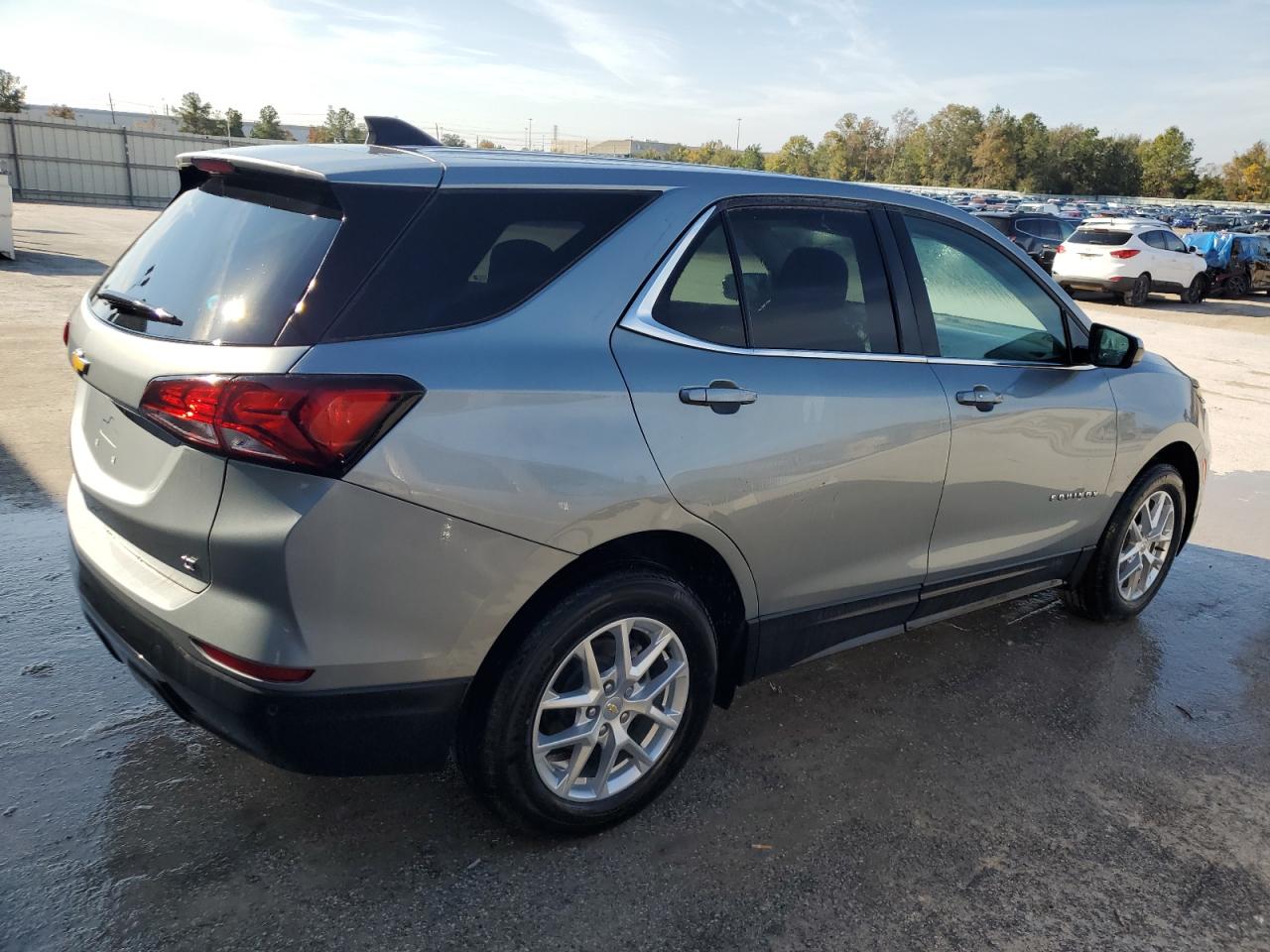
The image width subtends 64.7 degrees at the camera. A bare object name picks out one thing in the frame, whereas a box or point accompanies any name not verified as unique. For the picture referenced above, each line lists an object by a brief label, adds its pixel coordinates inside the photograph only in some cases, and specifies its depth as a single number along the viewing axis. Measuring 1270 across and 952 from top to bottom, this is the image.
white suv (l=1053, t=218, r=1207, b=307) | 20.62
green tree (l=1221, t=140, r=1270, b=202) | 101.06
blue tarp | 23.45
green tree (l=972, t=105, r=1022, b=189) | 97.44
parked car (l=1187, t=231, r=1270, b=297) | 23.48
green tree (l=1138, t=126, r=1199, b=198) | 101.06
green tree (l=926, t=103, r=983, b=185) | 102.50
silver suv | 2.22
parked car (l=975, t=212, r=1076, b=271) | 24.03
